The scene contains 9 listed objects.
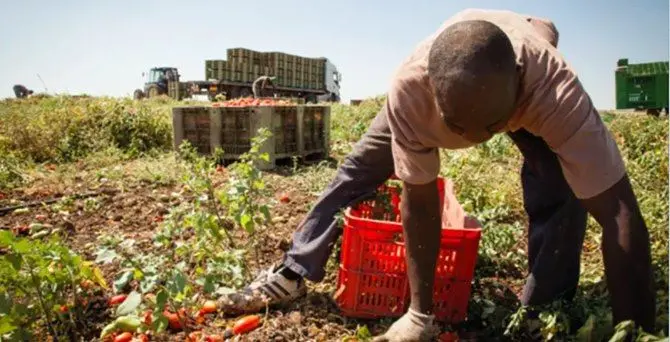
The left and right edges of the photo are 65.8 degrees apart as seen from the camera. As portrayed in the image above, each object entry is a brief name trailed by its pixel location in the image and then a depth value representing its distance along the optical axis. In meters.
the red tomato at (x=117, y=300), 2.56
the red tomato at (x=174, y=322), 2.42
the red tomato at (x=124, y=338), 2.19
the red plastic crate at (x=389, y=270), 2.26
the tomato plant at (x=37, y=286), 1.91
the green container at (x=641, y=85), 17.75
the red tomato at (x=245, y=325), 2.33
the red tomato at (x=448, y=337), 2.17
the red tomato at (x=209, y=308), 2.54
